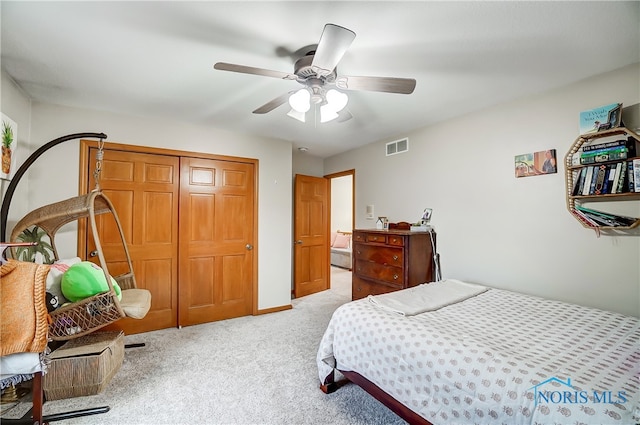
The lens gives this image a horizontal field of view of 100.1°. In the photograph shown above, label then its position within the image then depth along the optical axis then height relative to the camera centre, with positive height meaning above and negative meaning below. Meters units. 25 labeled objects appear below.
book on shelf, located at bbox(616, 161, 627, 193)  1.88 +0.28
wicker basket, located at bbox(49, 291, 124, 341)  1.71 -0.63
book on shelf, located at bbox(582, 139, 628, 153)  1.91 +0.54
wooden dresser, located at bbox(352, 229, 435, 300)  2.80 -0.46
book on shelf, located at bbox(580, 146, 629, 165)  1.90 +0.47
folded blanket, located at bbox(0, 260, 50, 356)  1.22 -0.42
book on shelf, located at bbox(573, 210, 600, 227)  2.03 -0.01
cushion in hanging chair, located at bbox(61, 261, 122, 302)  1.74 -0.41
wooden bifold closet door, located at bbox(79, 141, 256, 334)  2.91 -0.13
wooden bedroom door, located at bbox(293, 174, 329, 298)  4.42 -0.27
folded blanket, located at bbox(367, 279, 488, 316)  1.86 -0.61
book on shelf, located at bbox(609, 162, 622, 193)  1.91 +0.31
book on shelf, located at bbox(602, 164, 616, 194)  1.94 +0.29
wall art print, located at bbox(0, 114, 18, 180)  2.04 +0.60
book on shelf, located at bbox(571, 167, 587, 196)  2.08 +0.29
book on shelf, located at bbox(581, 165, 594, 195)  2.04 +0.29
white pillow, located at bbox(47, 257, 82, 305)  1.79 -0.41
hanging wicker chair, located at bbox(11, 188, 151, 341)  1.72 -0.56
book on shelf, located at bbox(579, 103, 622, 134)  1.96 +0.76
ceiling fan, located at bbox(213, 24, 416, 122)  1.28 +0.84
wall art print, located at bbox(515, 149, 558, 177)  2.27 +0.49
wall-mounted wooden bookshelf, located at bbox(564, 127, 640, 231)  1.89 +0.29
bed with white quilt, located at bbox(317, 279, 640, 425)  1.04 -0.66
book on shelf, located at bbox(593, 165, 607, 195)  1.97 +0.29
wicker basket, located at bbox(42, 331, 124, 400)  1.82 -1.04
